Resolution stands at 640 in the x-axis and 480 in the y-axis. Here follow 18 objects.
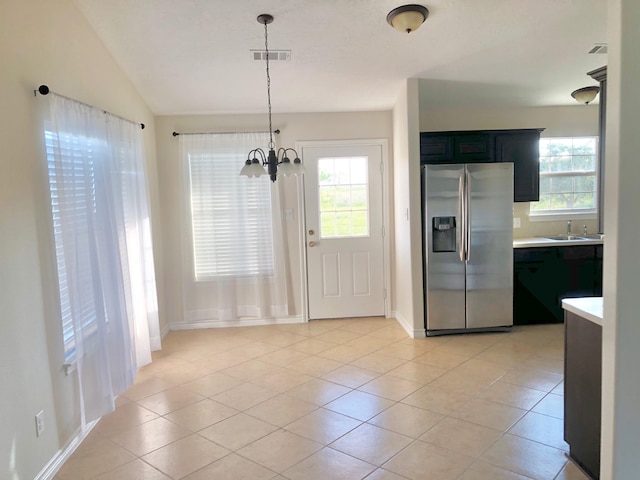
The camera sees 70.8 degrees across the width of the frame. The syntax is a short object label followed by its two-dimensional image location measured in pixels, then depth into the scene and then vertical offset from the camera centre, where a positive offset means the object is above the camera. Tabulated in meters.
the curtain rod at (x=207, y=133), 4.95 +0.85
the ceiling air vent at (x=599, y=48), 3.86 +1.27
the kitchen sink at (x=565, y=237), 5.16 -0.48
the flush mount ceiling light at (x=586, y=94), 4.39 +1.00
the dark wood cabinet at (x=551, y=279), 4.85 -0.89
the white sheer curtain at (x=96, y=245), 2.71 -0.21
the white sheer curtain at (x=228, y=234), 4.99 -0.28
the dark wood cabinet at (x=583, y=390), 2.20 -1.00
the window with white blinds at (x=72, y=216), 2.63 +0.00
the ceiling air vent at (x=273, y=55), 3.73 +1.28
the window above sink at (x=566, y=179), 5.46 +0.21
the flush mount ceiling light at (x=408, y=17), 3.06 +1.27
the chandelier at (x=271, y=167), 3.08 +0.28
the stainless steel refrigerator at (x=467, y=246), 4.48 -0.47
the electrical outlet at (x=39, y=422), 2.39 -1.10
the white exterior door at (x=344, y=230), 5.21 -0.30
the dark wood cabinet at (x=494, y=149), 4.92 +0.55
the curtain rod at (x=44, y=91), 2.50 +0.71
